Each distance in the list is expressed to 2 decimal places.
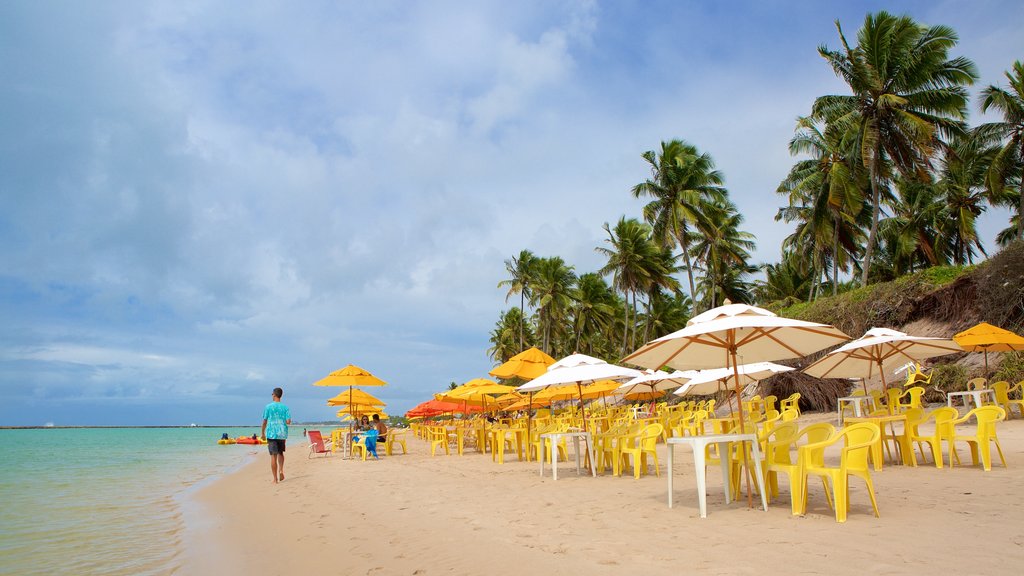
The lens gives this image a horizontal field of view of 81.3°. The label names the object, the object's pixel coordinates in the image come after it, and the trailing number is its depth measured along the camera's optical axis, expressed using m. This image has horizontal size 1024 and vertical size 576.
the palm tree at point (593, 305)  45.16
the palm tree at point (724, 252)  32.94
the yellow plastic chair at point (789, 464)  4.82
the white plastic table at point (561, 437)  8.34
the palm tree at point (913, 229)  30.25
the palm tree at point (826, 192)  23.25
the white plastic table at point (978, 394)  10.94
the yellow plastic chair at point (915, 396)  9.83
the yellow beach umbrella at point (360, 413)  21.87
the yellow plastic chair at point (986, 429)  6.41
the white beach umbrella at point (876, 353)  8.68
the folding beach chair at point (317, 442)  15.35
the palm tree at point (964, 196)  23.95
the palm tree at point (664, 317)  48.06
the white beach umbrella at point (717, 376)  11.27
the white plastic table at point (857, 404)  10.48
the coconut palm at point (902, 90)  20.06
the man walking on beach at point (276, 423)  9.32
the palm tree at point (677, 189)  30.83
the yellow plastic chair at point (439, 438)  15.05
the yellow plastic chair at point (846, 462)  4.48
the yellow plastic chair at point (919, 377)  14.33
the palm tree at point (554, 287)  43.69
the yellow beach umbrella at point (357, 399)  19.09
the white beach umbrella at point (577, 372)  8.82
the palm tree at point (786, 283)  40.60
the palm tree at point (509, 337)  58.16
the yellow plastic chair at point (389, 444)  15.59
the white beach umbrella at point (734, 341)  5.37
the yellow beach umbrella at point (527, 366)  11.79
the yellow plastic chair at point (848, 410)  14.70
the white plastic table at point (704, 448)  4.99
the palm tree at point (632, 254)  36.28
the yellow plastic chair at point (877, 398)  10.40
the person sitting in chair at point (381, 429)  16.39
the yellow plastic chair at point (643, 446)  7.41
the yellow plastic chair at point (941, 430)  6.85
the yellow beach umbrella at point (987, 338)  11.24
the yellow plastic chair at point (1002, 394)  11.20
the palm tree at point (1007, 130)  21.03
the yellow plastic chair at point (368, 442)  14.44
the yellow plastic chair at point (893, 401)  8.62
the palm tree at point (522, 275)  45.62
